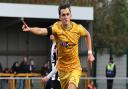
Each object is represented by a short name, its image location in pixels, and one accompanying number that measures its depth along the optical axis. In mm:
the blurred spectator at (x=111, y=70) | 26186
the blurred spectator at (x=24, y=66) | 25122
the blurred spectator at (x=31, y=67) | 25694
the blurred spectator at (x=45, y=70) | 24203
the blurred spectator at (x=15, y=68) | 25203
